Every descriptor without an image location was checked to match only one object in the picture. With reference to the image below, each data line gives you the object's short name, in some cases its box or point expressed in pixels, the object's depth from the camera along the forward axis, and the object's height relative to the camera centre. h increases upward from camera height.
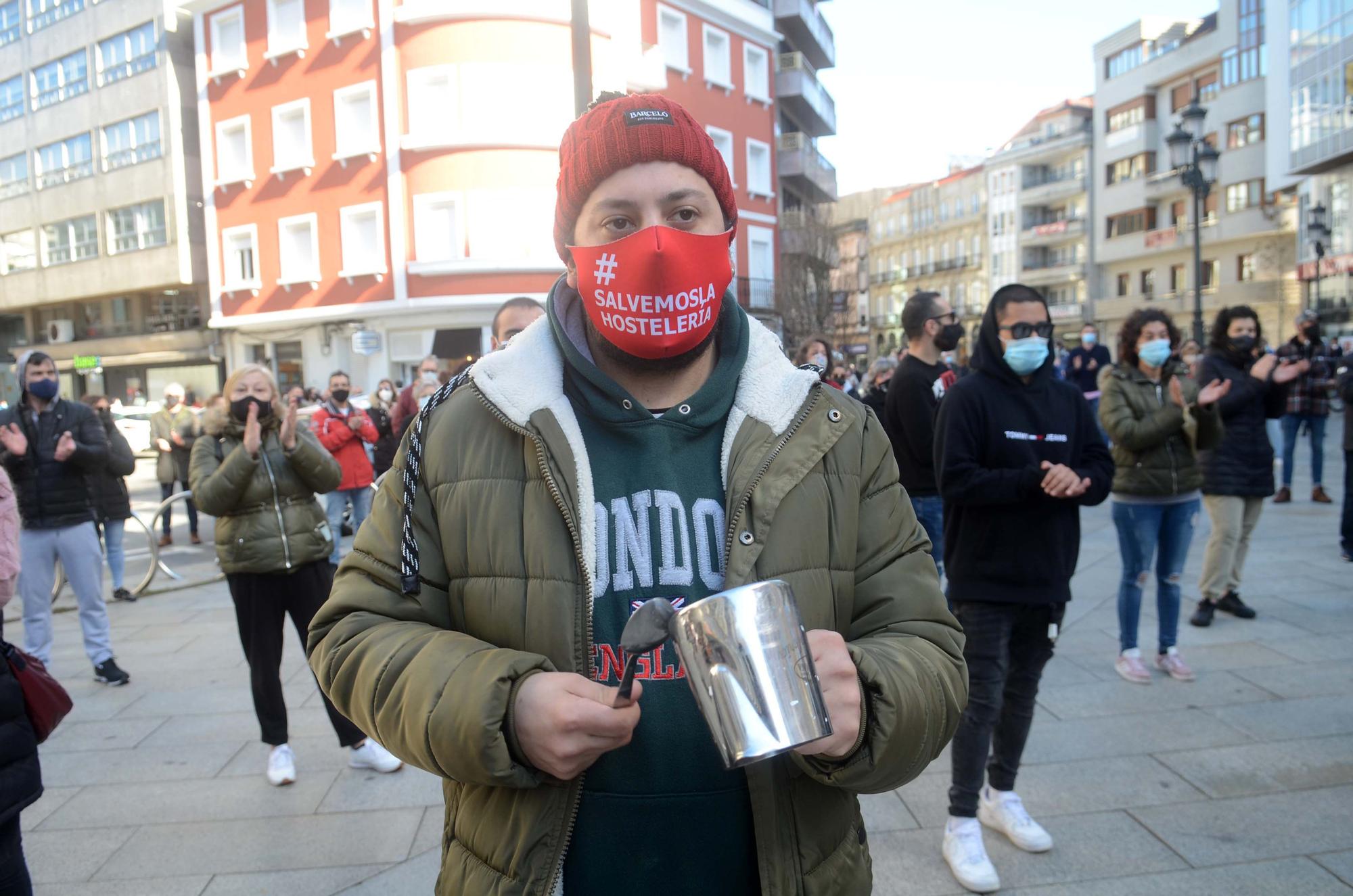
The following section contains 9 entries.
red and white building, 25.09 +6.78
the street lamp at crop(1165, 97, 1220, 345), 14.84 +3.33
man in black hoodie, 3.46 -0.65
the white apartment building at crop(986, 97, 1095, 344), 57.09 +10.44
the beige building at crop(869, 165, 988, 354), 74.69 +10.80
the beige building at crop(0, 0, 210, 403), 30.92 +7.40
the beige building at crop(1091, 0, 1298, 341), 42.44 +9.26
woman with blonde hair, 4.51 -0.68
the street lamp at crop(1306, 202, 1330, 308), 28.20 +4.02
